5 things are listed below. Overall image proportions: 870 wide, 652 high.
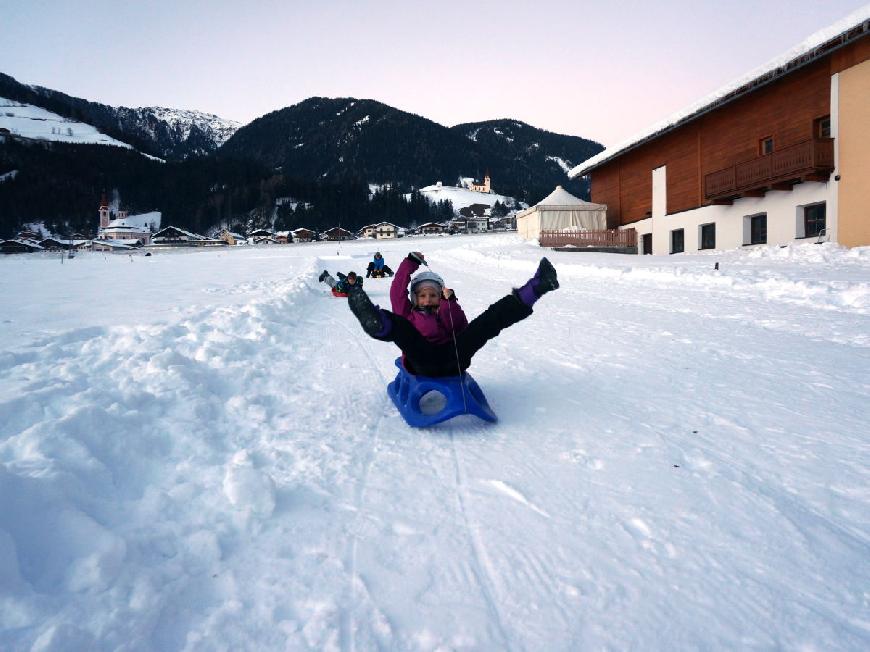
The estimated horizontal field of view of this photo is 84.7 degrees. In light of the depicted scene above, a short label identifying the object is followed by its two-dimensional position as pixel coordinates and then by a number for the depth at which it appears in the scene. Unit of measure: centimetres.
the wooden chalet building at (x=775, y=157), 1528
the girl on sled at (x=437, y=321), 337
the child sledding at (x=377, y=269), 1775
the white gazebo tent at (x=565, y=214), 3094
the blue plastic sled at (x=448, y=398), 336
